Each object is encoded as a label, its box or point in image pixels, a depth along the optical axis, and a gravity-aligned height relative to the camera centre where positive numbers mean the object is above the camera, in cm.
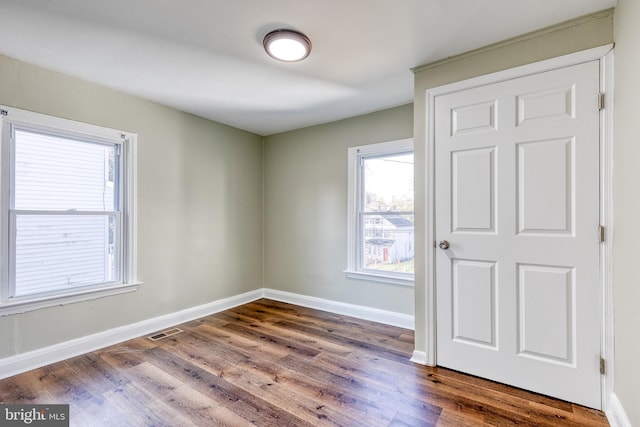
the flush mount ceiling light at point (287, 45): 192 +114
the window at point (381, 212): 325 +4
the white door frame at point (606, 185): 173 +18
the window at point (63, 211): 224 +4
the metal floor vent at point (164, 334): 287 -116
